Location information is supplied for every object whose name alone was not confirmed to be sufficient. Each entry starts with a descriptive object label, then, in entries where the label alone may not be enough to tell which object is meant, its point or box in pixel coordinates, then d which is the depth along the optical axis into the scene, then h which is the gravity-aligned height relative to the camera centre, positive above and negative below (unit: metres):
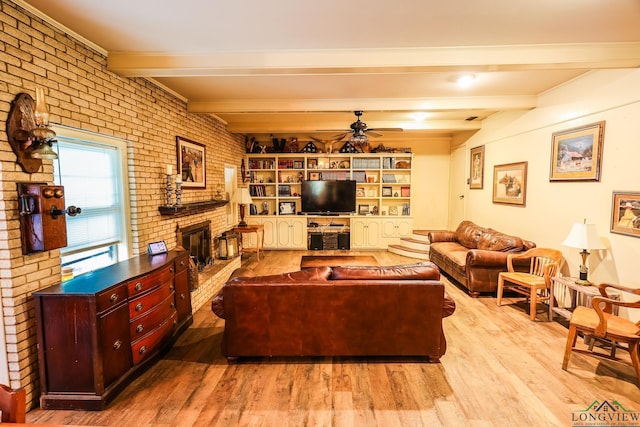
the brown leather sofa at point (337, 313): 2.51 -0.98
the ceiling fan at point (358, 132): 4.79 +0.97
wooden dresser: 2.02 -0.98
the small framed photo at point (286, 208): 7.38 -0.35
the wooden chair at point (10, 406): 1.00 -0.69
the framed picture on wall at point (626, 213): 2.84 -0.19
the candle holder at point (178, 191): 3.79 +0.03
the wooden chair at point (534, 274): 3.55 -1.01
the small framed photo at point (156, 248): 3.10 -0.55
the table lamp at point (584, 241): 3.06 -0.48
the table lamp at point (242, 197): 6.15 -0.07
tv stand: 7.13 -1.01
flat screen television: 7.00 -0.06
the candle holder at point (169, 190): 3.65 +0.04
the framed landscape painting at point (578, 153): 3.29 +0.46
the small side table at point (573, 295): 2.88 -1.08
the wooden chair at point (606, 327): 2.27 -1.02
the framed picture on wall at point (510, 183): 4.54 +0.15
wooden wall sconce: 1.96 +0.40
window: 2.51 -0.02
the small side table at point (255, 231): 6.10 -0.75
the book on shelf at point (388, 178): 7.22 +0.36
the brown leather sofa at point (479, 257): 4.11 -0.93
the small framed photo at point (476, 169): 5.80 +0.48
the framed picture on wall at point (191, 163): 4.14 +0.45
